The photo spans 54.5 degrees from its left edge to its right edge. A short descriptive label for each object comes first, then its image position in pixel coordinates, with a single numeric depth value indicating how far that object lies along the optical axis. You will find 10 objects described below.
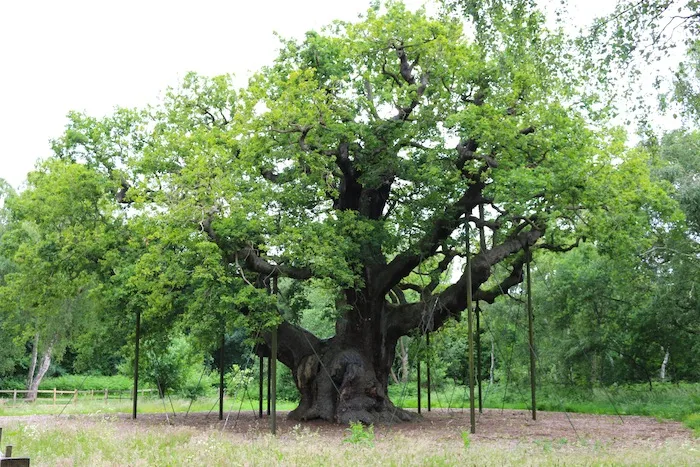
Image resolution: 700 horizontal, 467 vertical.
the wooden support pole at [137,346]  22.22
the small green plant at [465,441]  10.41
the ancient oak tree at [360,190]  17.38
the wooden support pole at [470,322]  16.45
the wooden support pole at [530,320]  19.28
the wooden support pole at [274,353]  17.41
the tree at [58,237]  21.03
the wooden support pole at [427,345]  21.69
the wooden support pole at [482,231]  19.64
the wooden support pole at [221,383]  23.75
